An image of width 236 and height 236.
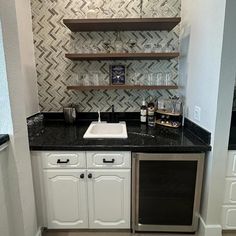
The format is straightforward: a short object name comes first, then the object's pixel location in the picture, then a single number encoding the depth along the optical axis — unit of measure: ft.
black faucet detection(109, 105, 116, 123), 7.37
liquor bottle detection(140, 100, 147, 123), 7.06
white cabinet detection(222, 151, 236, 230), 4.97
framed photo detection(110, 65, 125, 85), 7.06
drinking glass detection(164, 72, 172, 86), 6.96
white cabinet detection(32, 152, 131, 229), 5.11
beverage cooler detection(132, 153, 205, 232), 5.05
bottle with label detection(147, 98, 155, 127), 6.86
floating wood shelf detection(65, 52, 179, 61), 6.22
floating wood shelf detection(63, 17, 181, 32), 5.90
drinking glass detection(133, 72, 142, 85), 7.17
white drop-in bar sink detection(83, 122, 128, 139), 6.63
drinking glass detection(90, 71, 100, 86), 6.97
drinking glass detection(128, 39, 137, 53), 6.93
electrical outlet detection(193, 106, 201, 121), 5.56
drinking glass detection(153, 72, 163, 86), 6.91
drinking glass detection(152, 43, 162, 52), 6.58
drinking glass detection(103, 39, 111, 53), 6.86
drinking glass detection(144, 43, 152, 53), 6.59
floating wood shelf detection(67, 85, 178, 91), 6.52
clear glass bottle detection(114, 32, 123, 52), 6.77
